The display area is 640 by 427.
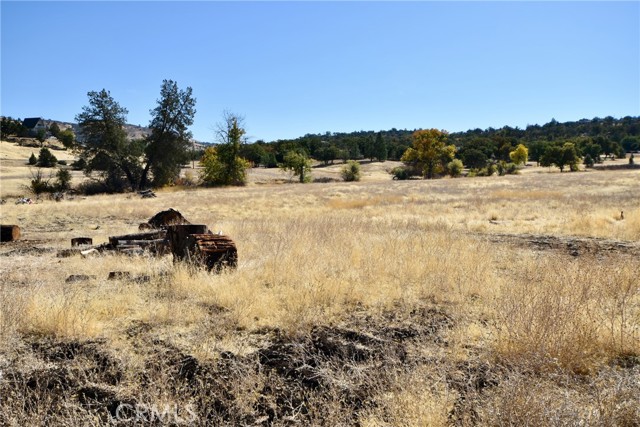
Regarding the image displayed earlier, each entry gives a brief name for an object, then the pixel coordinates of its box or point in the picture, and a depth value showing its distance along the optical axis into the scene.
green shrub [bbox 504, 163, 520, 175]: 74.56
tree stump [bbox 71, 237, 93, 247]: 10.03
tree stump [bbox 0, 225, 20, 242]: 11.40
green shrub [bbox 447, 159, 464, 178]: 74.62
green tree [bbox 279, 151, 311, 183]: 59.76
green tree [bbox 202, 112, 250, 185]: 50.84
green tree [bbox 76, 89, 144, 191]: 38.78
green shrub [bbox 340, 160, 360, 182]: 64.38
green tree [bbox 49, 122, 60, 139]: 120.88
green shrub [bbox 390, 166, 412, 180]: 73.62
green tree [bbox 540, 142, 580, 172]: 70.56
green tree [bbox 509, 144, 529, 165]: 82.25
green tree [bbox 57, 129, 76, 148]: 95.64
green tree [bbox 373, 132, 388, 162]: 102.88
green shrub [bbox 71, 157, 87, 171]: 39.80
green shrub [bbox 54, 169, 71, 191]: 36.50
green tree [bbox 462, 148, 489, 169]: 87.38
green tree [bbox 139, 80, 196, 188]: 41.88
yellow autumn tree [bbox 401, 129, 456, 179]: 71.62
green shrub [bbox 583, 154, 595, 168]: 78.88
